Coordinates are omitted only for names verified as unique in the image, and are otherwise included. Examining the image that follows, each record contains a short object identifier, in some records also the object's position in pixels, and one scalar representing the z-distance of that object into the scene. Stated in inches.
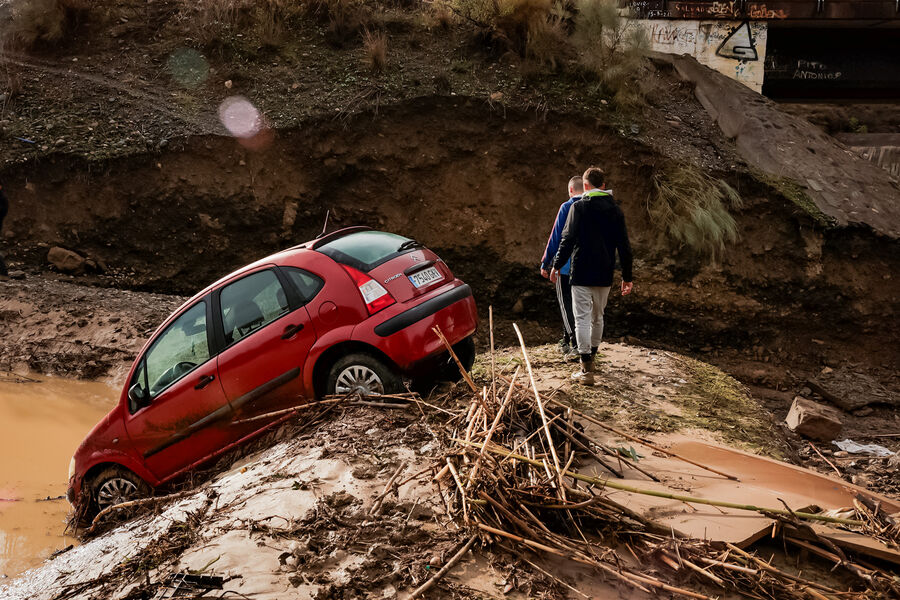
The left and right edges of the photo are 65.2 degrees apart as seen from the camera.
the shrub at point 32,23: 604.4
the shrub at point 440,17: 611.8
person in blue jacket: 315.6
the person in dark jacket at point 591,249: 275.6
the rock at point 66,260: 515.2
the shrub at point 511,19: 575.2
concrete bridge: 654.5
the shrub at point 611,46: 568.1
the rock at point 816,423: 335.6
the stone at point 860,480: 256.4
